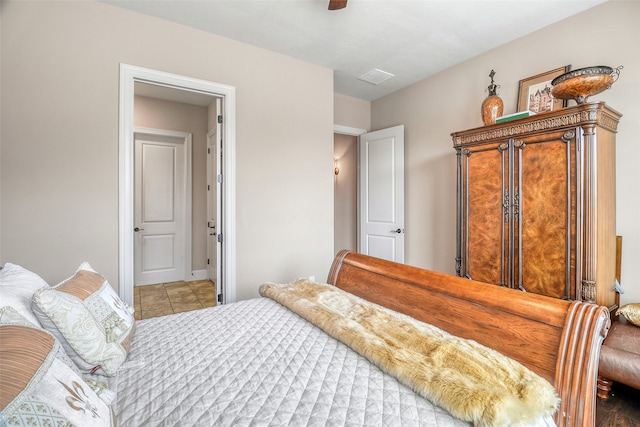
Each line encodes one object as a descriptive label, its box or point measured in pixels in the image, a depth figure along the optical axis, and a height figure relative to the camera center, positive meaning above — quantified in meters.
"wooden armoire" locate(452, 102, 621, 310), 1.99 +0.08
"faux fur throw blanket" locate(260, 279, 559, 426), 0.87 -0.53
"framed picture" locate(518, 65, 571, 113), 2.61 +1.09
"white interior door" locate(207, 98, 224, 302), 4.50 +0.18
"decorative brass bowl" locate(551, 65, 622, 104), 2.00 +0.88
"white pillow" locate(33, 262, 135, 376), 1.04 -0.40
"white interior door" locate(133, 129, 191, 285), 4.61 +0.15
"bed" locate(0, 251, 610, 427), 0.92 -0.56
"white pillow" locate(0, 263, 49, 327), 1.02 -0.26
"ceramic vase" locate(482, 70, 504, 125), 2.70 +0.93
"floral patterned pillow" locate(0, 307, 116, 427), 0.60 -0.37
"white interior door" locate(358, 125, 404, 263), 3.96 +0.29
